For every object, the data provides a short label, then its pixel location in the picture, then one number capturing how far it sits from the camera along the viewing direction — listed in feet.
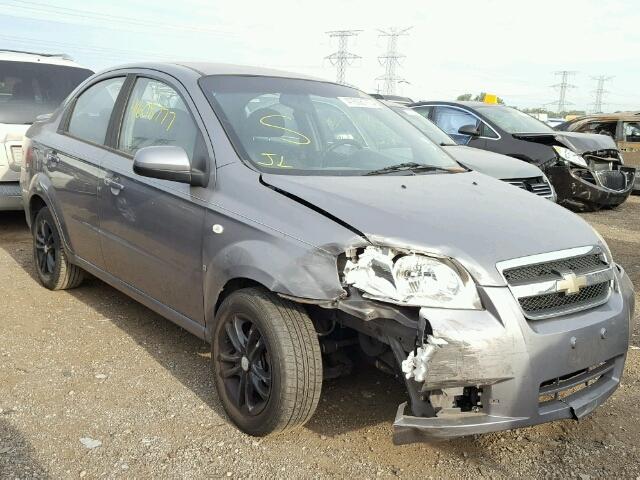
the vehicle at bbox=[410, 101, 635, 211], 29.66
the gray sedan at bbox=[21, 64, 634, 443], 7.95
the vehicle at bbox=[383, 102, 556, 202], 22.39
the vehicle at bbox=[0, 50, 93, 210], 21.40
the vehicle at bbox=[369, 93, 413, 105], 59.87
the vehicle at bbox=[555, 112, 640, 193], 35.29
